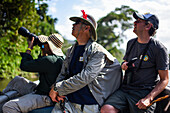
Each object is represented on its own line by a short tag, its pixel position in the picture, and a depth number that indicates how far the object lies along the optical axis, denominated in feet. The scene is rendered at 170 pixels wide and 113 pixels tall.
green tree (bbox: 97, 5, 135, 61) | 83.25
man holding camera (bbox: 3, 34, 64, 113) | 8.29
